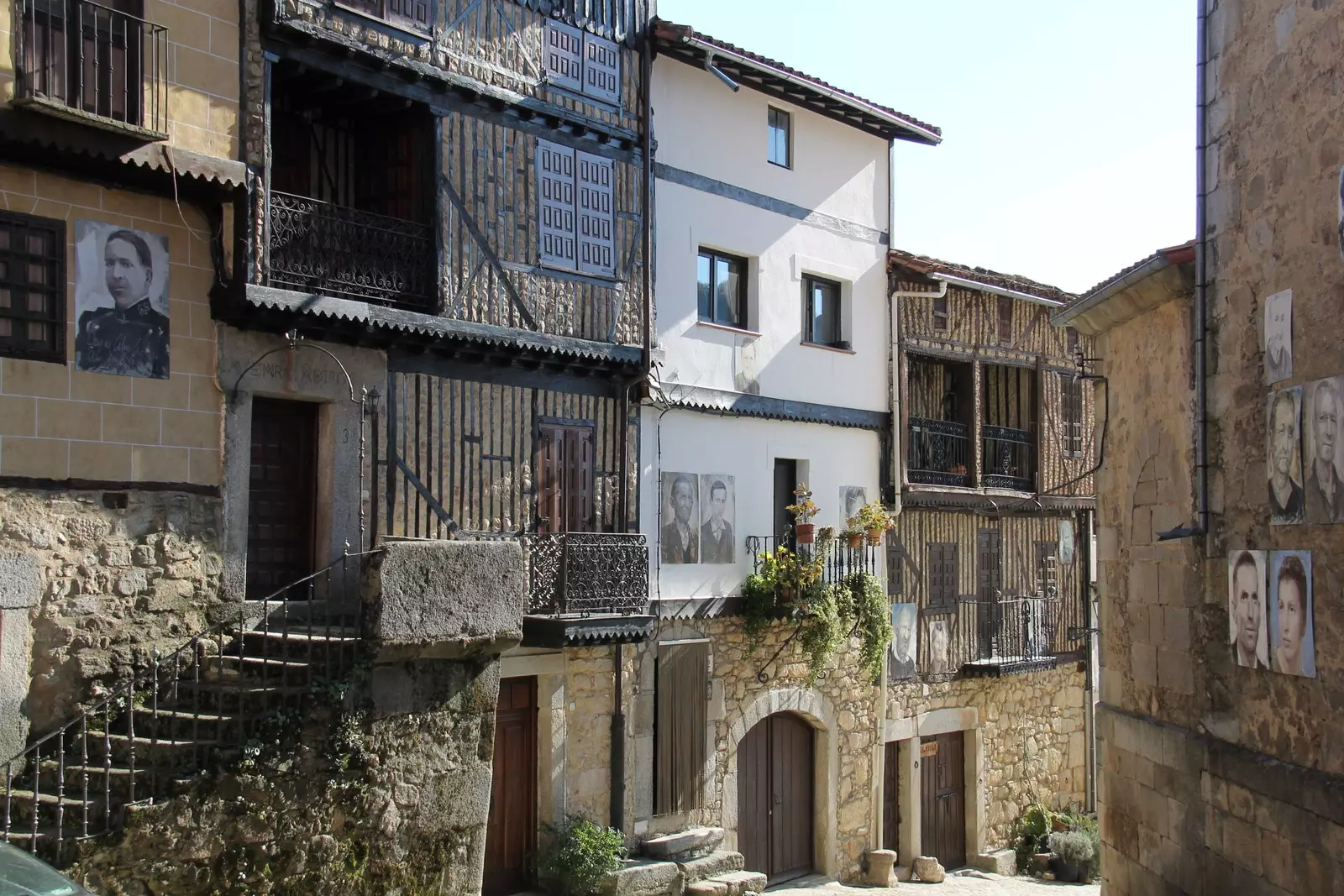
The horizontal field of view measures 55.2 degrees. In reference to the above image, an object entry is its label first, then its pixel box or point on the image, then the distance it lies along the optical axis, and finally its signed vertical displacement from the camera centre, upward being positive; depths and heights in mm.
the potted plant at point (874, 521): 15516 -69
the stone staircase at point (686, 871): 12438 -3575
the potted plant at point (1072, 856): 17625 -4676
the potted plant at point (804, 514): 14945 +20
